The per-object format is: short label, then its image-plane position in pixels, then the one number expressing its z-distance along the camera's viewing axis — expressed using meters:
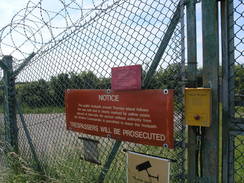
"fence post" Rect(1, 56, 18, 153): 4.47
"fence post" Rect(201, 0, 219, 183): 1.93
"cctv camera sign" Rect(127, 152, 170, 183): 2.17
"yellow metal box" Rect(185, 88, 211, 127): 1.88
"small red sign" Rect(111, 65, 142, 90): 2.38
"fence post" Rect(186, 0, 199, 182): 2.06
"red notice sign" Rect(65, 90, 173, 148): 2.13
